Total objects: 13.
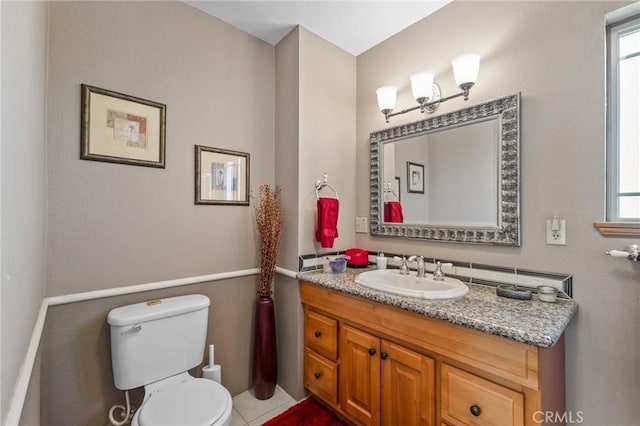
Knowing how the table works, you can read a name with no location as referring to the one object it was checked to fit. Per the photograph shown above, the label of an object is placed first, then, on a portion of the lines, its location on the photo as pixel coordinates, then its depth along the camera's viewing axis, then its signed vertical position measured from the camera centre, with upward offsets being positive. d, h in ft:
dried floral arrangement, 6.09 -0.58
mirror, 4.67 +0.74
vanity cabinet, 3.19 -2.24
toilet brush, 5.35 -3.10
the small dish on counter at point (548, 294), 4.00 -1.18
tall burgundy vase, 5.99 -3.04
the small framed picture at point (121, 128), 4.45 +1.47
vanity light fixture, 4.73 +2.46
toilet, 3.80 -2.45
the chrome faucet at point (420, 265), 5.26 -0.99
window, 3.79 +1.32
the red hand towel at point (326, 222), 6.06 -0.20
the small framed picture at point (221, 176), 5.65 +0.79
